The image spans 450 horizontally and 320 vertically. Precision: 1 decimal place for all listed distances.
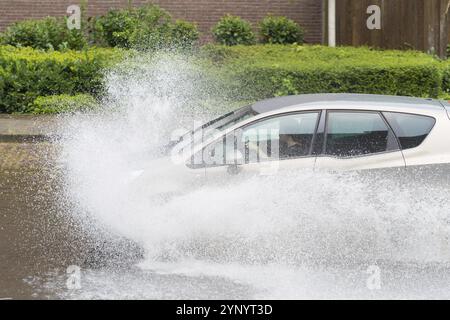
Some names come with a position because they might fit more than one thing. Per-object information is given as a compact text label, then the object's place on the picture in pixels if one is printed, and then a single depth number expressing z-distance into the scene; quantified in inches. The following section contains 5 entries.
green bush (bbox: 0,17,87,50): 755.4
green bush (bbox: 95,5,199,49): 765.9
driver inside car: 350.9
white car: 348.5
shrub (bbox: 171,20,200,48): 797.9
